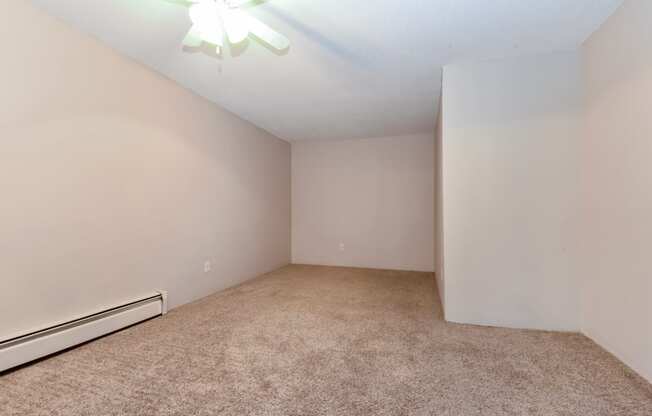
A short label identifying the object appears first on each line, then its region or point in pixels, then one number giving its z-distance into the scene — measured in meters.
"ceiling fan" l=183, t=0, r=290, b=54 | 1.45
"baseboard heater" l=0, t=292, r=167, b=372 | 1.54
